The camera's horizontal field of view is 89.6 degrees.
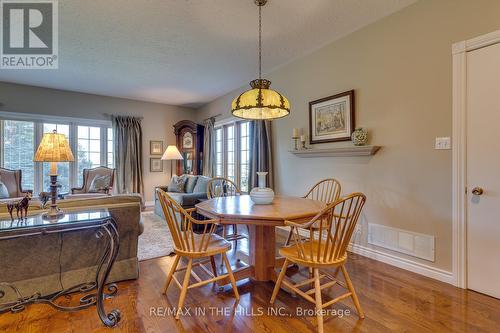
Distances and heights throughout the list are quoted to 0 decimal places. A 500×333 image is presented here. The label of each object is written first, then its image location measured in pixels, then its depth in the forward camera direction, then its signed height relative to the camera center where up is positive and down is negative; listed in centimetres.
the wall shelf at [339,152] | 279 +16
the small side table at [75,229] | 169 -58
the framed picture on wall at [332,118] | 308 +60
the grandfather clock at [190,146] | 632 +47
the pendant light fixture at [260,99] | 221 +58
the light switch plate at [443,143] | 226 +19
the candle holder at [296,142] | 371 +33
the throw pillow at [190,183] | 489 -37
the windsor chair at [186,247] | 184 -65
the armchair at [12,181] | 453 -29
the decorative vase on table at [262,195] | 230 -28
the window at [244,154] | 508 +21
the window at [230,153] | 554 +26
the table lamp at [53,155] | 197 +8
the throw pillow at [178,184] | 512 -41
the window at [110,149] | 602 +38
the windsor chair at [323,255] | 162 -65
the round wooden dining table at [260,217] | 184 -39
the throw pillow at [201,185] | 432 -36
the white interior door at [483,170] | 201 -5
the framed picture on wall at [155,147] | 646 +45
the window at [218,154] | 593 +24
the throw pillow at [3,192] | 420 -45
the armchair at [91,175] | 518 -22
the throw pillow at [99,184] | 504 -40
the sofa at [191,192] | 401 -50
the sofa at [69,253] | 191 -72
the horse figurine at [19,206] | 184 -30
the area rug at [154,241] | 302 -105
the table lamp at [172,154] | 572 +24
